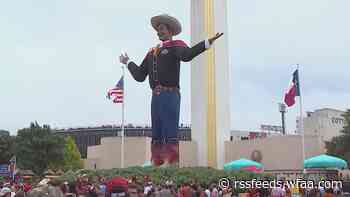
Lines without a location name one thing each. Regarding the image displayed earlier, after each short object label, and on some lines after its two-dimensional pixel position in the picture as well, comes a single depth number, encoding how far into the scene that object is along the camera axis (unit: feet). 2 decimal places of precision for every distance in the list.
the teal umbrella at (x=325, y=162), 98.27
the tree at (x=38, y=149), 192.34
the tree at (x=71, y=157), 213.34
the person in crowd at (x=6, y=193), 39.35
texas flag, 119.03
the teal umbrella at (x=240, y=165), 110.11
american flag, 127.75
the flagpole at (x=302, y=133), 120.65
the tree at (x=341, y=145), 166.61
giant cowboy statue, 84.12
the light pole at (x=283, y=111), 255.31
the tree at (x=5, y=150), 223.32
